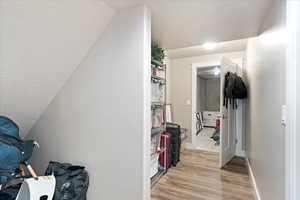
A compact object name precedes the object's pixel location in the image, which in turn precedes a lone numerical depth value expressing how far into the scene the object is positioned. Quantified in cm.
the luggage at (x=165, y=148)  269
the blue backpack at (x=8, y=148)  138
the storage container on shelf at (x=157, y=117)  234
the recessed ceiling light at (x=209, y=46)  316
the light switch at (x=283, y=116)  110
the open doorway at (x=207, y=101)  667
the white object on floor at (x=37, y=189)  120
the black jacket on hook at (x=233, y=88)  292
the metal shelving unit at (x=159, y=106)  228
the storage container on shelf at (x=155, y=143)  243
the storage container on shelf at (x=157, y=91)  228
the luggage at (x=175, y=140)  295
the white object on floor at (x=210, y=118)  735
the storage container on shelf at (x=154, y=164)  240
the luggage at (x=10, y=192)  159
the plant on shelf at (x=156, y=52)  228
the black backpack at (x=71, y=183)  160
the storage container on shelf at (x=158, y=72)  228
